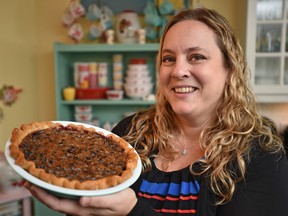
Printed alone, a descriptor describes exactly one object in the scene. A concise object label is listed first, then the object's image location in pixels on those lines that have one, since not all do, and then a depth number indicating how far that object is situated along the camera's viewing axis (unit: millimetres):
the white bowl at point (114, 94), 2410
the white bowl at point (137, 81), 2406
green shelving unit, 2330
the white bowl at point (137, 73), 2404
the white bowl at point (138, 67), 2406
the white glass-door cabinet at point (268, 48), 2193
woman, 1003
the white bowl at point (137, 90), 2406
